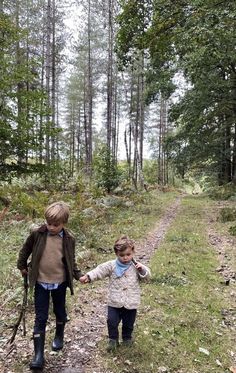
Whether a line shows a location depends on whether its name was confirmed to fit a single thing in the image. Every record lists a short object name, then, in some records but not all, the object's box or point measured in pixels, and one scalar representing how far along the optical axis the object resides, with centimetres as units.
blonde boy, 421
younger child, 455
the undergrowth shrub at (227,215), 1470
